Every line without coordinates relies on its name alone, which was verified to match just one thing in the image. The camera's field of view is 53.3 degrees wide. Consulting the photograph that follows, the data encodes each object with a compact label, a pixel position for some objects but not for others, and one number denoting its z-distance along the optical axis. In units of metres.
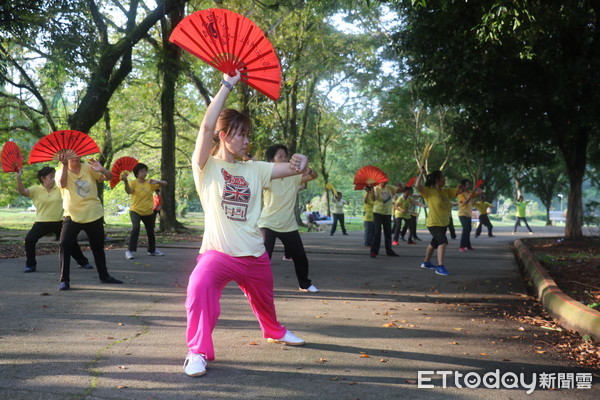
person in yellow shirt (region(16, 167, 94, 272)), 10.18
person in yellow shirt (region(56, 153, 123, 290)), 8.07
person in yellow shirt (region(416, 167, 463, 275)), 10.44
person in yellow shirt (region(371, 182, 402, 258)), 13.90
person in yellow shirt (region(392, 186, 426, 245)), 18.60
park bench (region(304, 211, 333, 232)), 33.74
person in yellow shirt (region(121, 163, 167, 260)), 12.23
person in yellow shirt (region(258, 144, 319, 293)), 8.27
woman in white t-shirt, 4.23
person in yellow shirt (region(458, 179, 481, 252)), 16.44
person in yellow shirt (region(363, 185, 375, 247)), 14.56
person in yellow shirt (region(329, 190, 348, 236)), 25.86
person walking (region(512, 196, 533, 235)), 28.38
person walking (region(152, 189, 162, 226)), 22.92
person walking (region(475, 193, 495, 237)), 23.56
